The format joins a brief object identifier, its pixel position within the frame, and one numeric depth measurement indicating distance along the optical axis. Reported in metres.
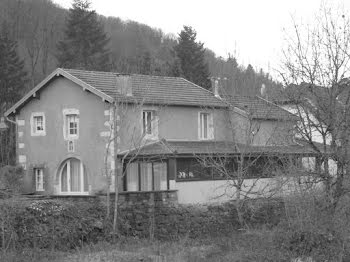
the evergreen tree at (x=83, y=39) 56.06
